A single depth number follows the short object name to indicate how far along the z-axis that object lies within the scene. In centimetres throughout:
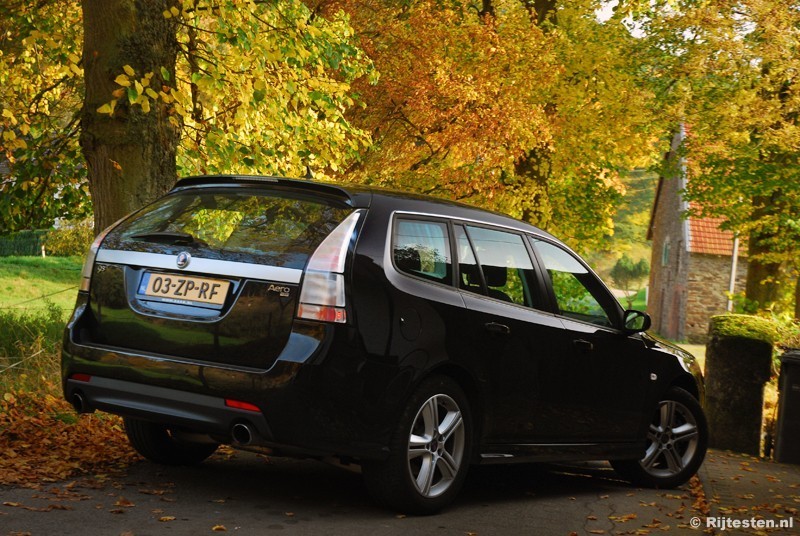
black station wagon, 575
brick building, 4347
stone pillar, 1197
